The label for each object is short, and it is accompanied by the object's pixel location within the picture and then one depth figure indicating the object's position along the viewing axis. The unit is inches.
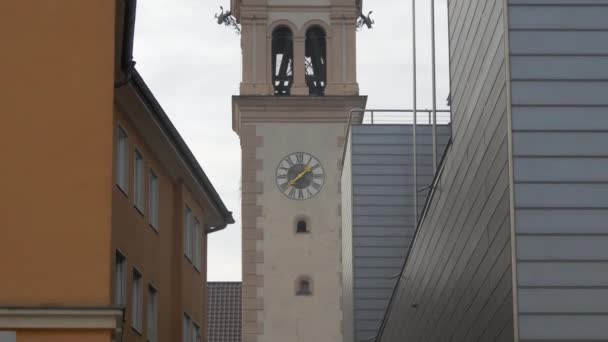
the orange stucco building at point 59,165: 1065.5
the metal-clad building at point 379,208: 2167.8
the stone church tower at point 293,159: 2787.9
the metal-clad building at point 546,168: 933.8
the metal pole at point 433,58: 1415.1
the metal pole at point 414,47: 1704.0
